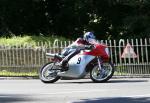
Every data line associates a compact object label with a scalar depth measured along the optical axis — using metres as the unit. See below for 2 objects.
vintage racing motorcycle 17.77
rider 17.84
